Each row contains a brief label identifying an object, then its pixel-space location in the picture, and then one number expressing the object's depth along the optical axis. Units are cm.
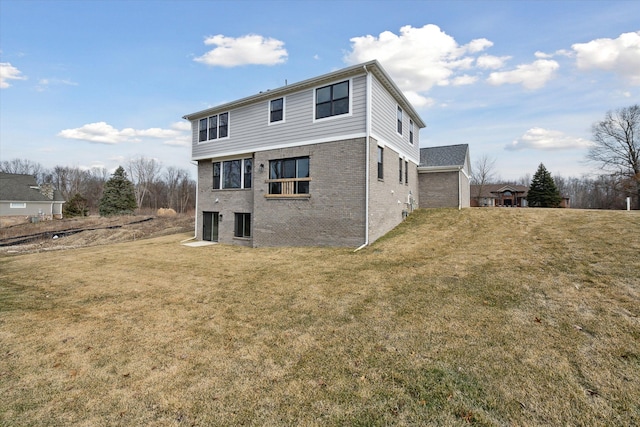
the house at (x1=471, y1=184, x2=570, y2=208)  4781
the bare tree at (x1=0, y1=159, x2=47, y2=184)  5992
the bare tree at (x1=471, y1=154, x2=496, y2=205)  4366
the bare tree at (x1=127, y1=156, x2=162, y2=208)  5634
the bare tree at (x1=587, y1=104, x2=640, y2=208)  3145
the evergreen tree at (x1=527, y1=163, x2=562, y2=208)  3491
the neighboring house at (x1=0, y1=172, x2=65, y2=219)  3384
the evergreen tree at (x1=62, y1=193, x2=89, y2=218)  3822
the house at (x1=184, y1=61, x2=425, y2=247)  1080
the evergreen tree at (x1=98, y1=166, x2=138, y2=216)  3650
